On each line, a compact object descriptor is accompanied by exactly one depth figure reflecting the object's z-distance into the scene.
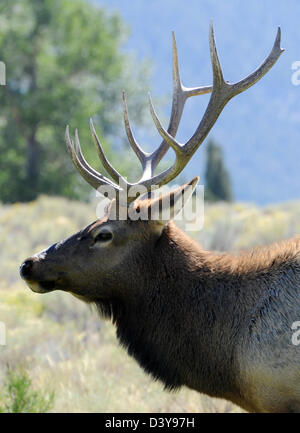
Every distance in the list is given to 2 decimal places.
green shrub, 11.57
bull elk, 8.92
